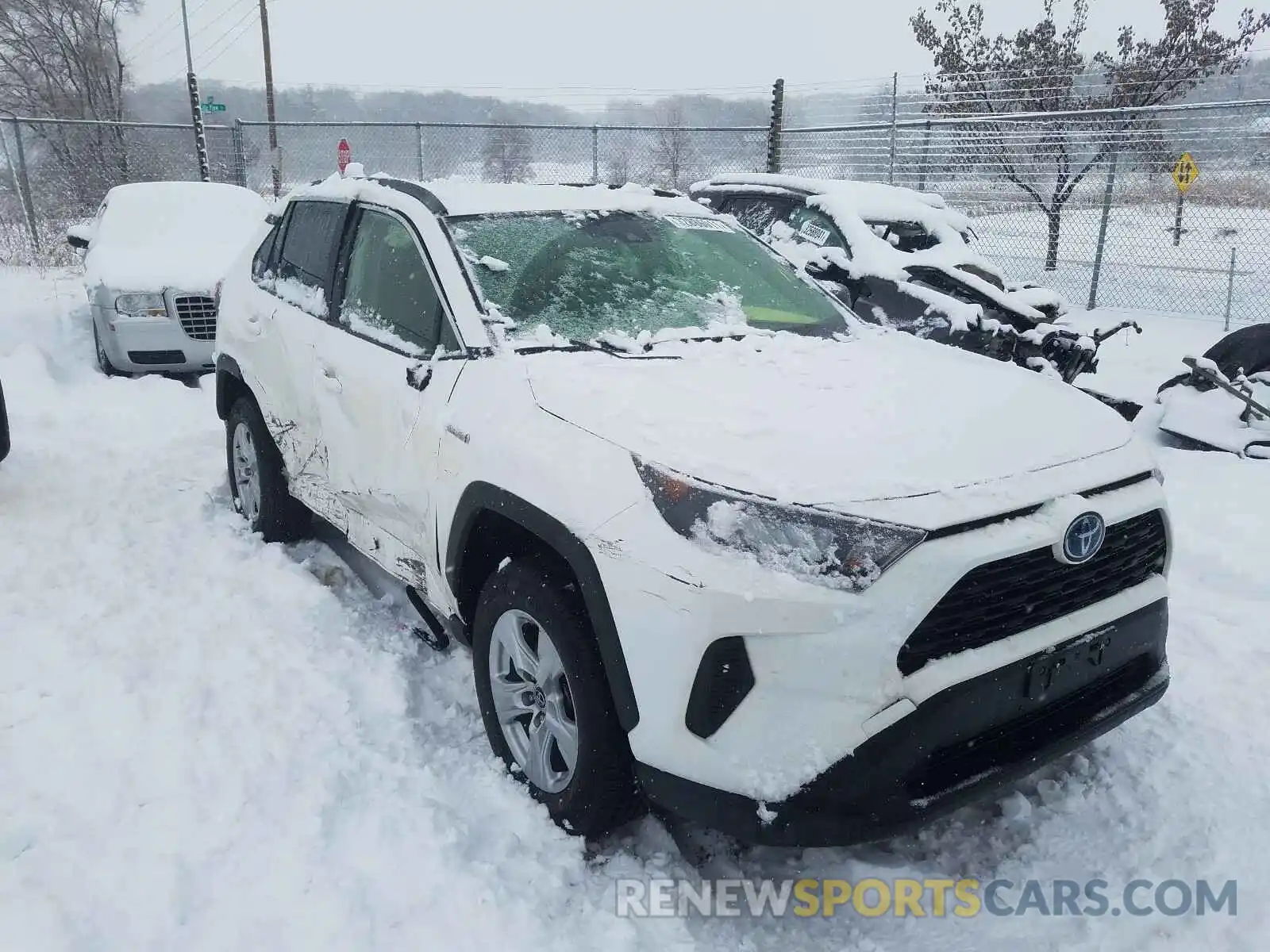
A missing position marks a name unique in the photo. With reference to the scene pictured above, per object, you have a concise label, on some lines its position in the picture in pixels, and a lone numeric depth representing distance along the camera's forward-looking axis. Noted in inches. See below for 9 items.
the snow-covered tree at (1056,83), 495.2
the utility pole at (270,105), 662.5
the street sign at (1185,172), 411.8
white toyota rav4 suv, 83.3
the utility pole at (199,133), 569.6
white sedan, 298.5
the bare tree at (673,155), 605.0
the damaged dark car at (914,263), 267.9
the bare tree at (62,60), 1059.9
